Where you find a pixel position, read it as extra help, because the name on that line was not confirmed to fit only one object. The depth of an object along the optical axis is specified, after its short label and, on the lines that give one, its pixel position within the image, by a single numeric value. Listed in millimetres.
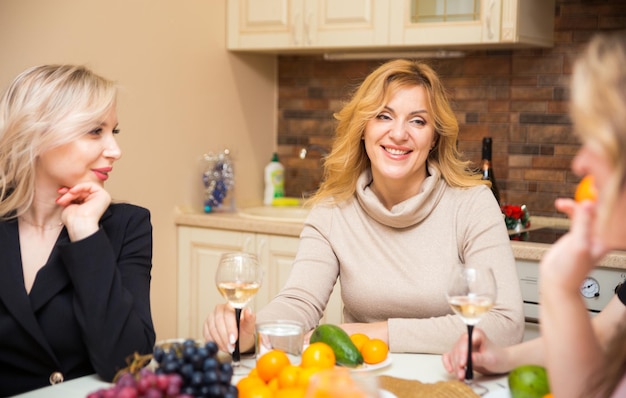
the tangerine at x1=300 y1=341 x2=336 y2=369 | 1438
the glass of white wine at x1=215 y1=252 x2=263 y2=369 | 1652
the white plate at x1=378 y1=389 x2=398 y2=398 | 1390
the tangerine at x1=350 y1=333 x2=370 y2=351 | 1677
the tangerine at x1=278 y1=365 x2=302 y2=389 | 1352
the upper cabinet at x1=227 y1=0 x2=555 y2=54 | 3213
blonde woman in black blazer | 1748
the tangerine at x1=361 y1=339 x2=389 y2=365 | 1637
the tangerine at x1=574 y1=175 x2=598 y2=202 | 1117
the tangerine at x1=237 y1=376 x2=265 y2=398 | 1359
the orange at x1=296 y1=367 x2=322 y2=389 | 1326
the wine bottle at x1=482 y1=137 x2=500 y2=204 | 3159
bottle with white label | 4062
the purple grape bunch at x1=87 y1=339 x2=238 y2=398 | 1186
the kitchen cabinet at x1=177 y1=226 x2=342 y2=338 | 3395
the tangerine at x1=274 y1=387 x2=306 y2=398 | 1274
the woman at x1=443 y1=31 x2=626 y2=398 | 1029
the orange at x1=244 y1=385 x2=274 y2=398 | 1342
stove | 2967
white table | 1521
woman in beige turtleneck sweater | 2090
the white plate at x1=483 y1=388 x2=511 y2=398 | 1480
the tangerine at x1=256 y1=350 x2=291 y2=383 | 1425
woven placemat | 1418
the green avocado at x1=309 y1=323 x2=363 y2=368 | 1584
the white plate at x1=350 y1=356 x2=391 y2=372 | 1598
